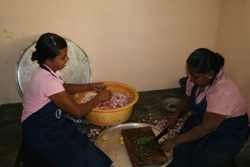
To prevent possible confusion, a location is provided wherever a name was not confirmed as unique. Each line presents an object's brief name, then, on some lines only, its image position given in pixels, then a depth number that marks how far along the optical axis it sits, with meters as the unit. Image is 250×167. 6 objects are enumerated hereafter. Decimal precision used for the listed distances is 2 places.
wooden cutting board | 2.05
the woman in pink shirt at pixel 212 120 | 1.79
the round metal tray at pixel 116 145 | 2.18
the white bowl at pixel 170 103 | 3.12
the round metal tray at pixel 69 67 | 2.81
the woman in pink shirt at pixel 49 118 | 1.72
